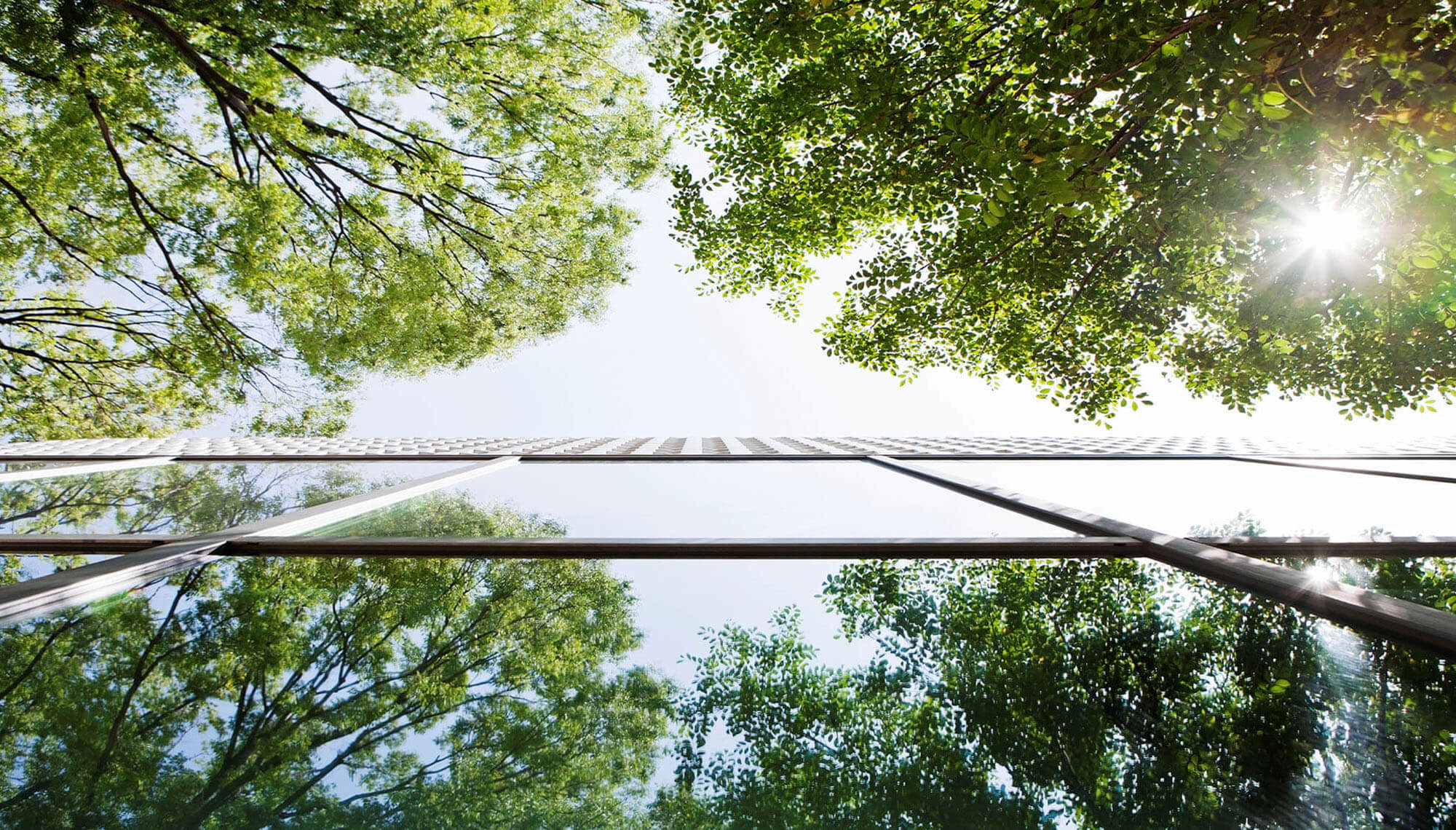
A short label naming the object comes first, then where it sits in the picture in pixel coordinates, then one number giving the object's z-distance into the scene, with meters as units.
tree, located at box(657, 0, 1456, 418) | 3.73
